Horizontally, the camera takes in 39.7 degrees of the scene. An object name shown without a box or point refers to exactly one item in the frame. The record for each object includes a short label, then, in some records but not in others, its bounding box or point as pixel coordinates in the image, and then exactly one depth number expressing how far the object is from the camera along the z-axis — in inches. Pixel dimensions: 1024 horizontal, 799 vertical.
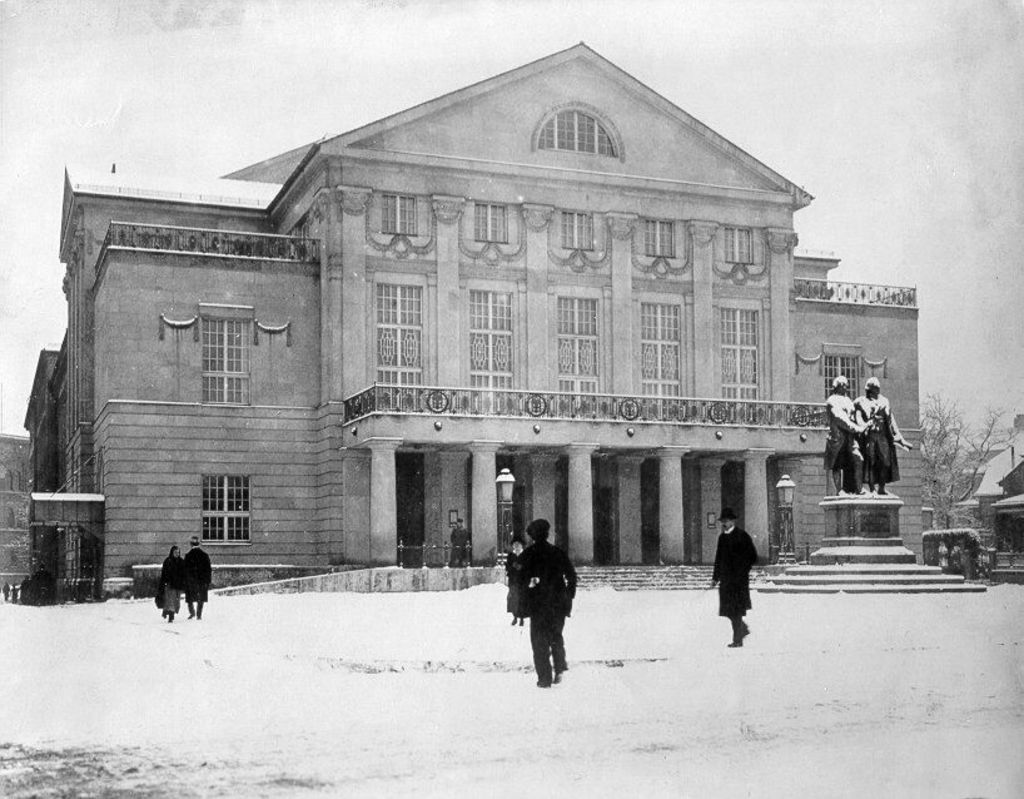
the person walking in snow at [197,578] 1034.7
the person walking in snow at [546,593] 588.4
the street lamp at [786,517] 1508.4
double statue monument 1067.9
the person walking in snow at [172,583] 1014.4
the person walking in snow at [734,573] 709.9
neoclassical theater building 1491.1
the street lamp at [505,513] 1305.4
